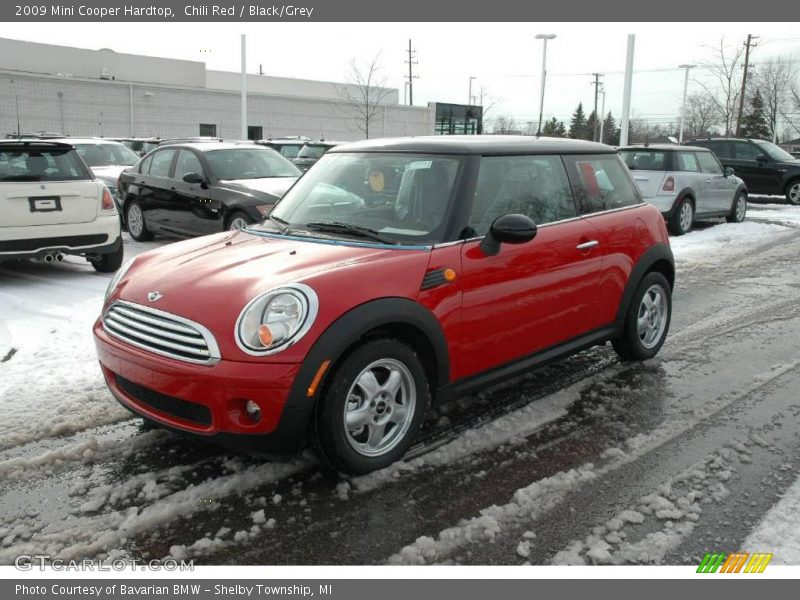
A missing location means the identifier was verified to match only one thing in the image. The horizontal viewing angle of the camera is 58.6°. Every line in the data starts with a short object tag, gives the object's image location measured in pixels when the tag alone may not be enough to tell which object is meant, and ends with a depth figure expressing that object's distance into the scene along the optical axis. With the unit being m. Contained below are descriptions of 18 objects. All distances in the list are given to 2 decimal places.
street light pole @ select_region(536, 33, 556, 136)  24.39
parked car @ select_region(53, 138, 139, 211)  14.75
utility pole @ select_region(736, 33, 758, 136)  36.38
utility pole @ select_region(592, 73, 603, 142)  77.44
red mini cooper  3.24
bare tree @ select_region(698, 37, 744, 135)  37.06
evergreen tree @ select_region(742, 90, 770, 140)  45.03
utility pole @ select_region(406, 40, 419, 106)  70.81
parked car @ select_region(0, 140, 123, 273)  7.79
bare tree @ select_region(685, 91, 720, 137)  51.38
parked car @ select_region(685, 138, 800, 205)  19.25
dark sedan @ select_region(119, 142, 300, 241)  9.92
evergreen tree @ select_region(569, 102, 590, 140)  80.00
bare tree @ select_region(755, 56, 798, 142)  44.03
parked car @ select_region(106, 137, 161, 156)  21.34
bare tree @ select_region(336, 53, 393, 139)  48.12
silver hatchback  13.05
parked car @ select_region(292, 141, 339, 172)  16.74
